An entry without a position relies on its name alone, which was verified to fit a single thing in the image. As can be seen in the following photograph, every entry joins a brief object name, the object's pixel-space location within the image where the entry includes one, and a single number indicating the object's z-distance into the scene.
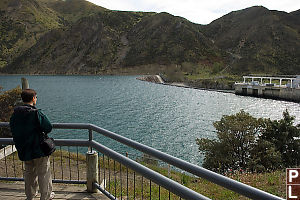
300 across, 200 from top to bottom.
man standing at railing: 3.83
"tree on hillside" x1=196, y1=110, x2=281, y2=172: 17.96
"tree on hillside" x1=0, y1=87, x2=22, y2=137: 25.20
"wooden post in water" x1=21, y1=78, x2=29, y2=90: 15.32
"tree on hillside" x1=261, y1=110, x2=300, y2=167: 17.30
